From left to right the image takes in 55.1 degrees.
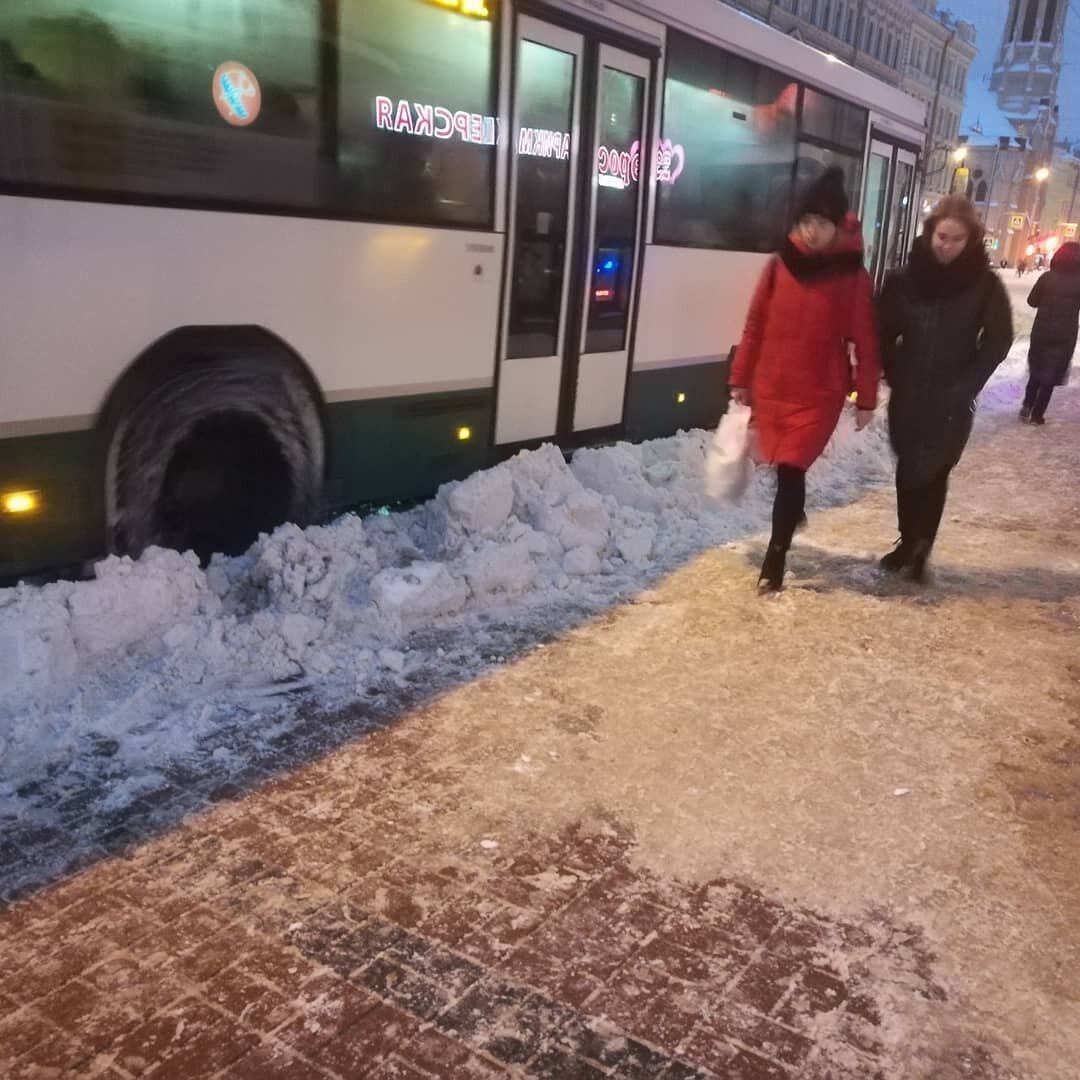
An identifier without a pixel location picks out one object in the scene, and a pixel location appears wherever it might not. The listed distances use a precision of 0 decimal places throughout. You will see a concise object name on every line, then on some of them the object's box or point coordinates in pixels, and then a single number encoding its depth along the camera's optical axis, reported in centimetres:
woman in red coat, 524
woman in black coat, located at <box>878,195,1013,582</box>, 547
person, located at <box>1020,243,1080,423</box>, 1180
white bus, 414
